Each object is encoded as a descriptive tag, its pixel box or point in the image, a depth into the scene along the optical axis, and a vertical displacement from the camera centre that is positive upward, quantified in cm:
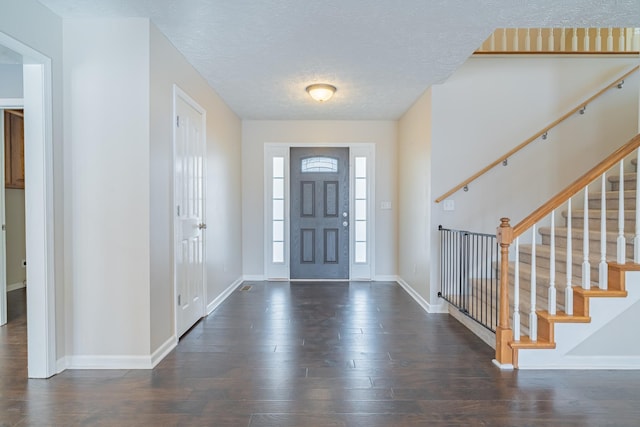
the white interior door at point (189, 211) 302 -5
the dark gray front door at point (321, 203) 554 +5
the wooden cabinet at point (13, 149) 442 +73
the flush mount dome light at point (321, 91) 379 +124
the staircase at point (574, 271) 246 -52
